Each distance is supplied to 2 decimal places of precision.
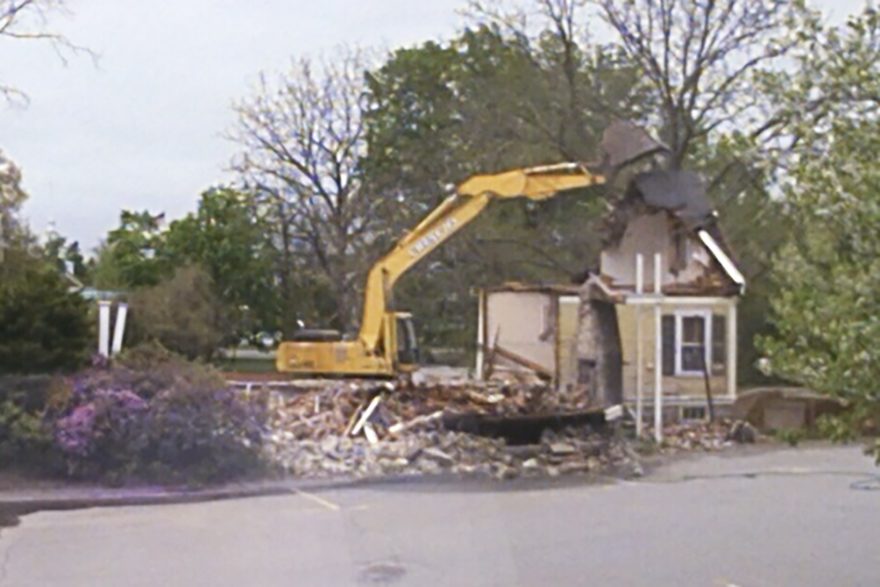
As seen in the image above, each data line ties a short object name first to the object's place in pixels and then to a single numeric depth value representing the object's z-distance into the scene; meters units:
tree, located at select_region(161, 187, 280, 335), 50.94
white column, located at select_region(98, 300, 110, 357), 20.77
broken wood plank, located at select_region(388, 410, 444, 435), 21.20
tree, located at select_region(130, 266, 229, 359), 42.81
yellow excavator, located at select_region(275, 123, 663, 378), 25.17
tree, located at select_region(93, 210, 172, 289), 52.56
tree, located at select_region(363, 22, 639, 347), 38.06
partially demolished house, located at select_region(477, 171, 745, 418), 25.91
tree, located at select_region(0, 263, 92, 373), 17.70
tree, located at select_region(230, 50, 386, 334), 48.75
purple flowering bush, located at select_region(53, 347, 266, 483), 16.84
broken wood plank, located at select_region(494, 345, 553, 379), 28.94
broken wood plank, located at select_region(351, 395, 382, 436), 21.47
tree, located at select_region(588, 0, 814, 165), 34.12
